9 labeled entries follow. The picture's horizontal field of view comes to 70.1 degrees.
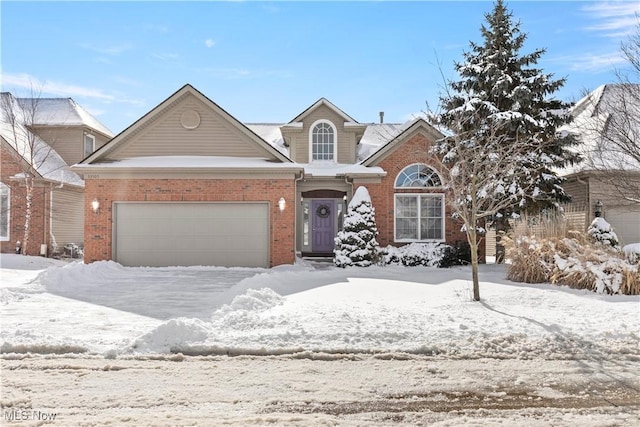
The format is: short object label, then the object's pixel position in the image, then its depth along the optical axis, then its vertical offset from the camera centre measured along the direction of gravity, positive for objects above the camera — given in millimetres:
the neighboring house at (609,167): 12234 +2073
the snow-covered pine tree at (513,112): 15445 +4056
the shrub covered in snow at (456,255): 16203 -960
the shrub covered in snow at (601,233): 12984 -132
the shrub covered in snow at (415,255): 16328 -949
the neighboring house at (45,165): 19984 +2929
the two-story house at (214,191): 15938 +1379
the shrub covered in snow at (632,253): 10240 -567
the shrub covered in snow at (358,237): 15766 -289
